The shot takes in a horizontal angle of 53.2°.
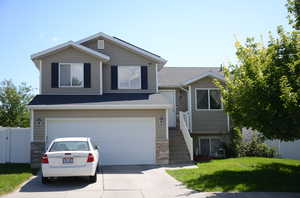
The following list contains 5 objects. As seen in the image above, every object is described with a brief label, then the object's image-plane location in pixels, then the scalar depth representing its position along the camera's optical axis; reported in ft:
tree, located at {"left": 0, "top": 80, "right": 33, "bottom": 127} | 94.32
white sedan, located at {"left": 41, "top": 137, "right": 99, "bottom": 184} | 32.40
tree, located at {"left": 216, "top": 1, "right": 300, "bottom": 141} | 30.32
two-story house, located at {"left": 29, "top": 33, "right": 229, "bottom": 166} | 48.21
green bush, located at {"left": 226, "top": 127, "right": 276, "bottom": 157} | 57.62
